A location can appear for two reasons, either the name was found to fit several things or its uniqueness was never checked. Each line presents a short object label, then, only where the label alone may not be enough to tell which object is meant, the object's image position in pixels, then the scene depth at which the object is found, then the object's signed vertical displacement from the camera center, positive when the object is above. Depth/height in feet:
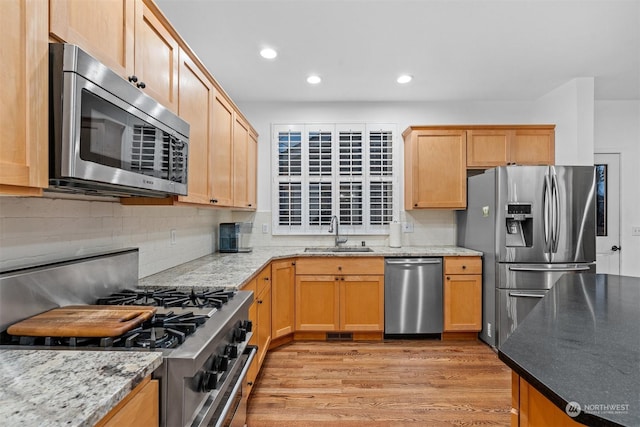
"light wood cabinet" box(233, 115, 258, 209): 9.81 +1.63
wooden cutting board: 3.34 -1.15
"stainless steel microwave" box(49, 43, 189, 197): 3.03 +0.89
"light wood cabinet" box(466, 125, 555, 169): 12.09 +2.57
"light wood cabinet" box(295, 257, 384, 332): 11.13 -2.60
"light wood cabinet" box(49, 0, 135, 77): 3.18 +2.02
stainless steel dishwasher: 11.14 -2.72
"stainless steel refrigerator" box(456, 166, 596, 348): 10.07 -0.44
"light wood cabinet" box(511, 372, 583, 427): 2.60 -1.60
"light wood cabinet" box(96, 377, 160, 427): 2.43 -1.53
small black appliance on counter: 11.32 -0.77
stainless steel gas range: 3.18 -1.28
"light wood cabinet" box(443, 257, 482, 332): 11.08 -2.53
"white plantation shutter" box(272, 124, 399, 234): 13.35 +1.54
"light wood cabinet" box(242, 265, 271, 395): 7.38 -2.50
